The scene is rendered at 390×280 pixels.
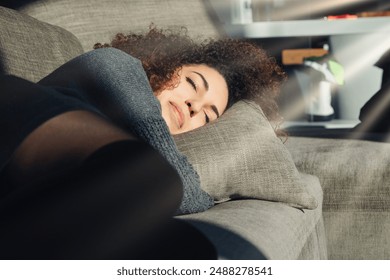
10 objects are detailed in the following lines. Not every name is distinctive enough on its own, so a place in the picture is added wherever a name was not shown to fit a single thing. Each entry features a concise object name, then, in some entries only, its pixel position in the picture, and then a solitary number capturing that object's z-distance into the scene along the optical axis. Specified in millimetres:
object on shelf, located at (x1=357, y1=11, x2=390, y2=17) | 4117
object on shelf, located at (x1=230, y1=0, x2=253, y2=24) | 3893
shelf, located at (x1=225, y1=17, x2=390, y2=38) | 3727
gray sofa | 1537
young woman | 955
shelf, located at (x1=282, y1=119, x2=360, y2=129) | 3666
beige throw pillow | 1817
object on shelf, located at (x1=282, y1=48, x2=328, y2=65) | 4113
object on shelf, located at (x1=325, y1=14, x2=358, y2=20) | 3848
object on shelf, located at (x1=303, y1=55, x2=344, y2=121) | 3763
